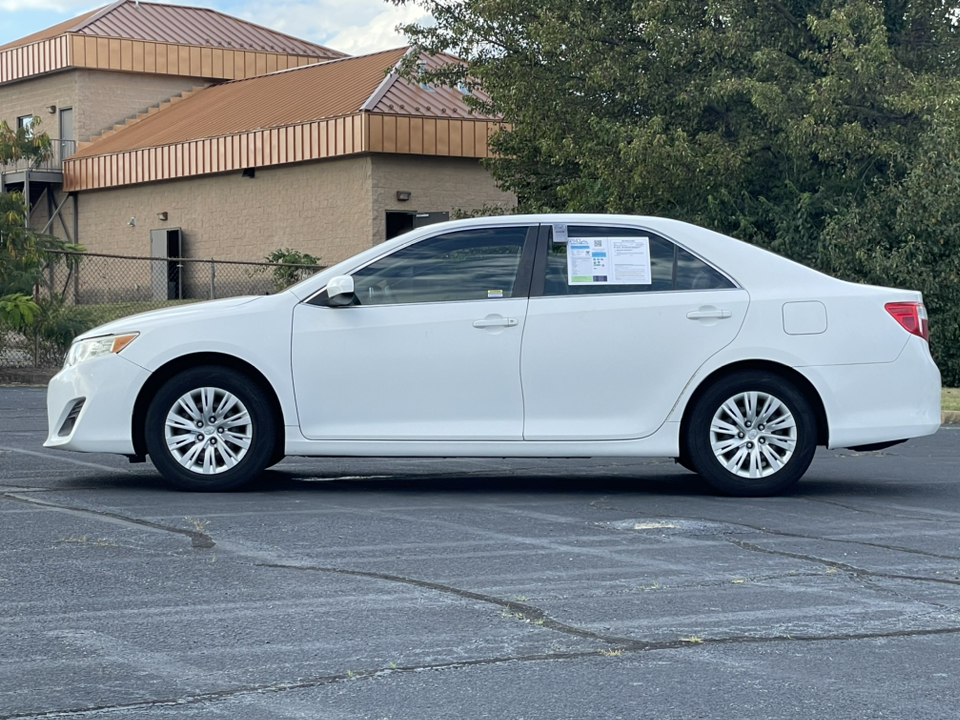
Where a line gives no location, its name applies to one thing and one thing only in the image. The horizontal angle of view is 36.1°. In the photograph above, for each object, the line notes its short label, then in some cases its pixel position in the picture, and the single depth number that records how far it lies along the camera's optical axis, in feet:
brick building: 109.09
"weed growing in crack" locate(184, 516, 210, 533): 24.28
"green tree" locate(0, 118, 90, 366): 67.26
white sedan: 28.81
